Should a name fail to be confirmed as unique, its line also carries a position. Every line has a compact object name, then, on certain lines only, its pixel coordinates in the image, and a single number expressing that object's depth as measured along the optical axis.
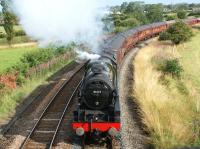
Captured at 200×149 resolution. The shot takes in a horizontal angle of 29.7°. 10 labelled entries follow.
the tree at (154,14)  92.62
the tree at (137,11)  85.19
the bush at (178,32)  48.22
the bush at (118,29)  60.73
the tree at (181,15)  101.12
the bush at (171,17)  97.75
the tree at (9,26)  54.81
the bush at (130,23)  72.57
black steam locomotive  13.77
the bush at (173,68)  27.67
